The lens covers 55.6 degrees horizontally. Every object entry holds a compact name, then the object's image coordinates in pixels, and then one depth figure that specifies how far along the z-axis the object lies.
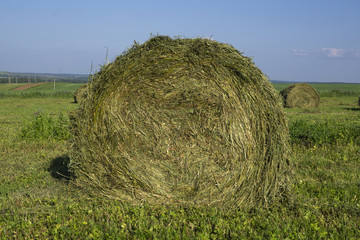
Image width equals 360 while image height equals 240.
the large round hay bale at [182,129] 5.27
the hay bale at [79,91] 23.89
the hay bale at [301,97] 21.39
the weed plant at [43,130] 10.03
